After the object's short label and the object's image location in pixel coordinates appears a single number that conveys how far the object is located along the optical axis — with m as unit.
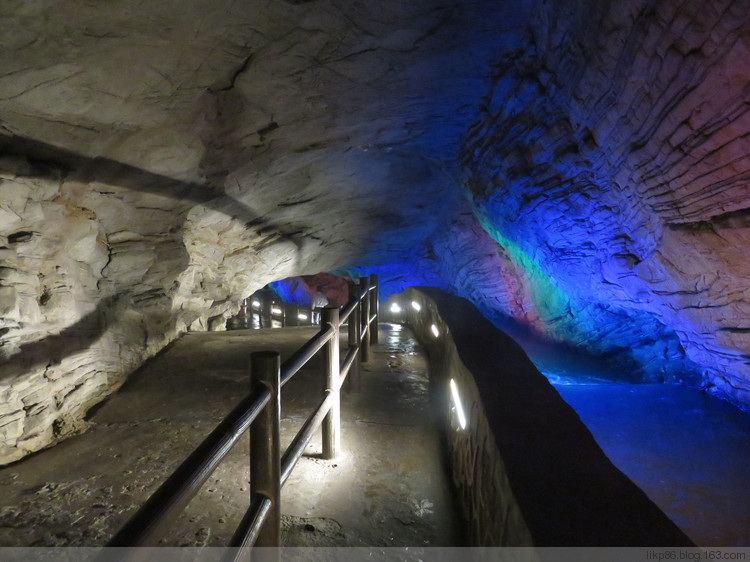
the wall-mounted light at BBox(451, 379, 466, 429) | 2.71
